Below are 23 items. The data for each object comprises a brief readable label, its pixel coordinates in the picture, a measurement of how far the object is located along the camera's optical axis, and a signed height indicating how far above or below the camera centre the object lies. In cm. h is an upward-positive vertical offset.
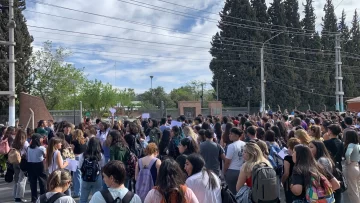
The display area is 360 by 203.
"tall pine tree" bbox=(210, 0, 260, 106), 4722 +548
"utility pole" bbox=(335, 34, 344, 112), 4291 +269
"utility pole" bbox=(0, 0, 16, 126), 2164 +207
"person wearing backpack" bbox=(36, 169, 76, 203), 422 -91
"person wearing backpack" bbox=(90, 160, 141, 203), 403 -89
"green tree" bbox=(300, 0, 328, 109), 5216 +653
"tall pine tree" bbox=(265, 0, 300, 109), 4847 +428
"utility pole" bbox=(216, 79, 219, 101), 4819 +217
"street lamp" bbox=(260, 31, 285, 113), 3477 +158
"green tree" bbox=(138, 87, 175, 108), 8412 +226
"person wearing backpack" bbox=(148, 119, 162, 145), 1059 -81
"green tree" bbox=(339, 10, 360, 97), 5706 +703
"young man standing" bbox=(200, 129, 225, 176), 734 -91
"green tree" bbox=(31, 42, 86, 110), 4644 +324
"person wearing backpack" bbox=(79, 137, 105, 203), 721 -117
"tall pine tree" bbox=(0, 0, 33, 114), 3312 +511
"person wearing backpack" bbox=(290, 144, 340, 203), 480 -97
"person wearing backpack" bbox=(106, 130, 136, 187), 755 -82
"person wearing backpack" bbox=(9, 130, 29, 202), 930 -154
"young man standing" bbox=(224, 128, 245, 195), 689 -104
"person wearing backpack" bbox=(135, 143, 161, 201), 594 -101
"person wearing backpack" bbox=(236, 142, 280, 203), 495 -95
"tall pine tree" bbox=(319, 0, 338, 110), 5404 +865
